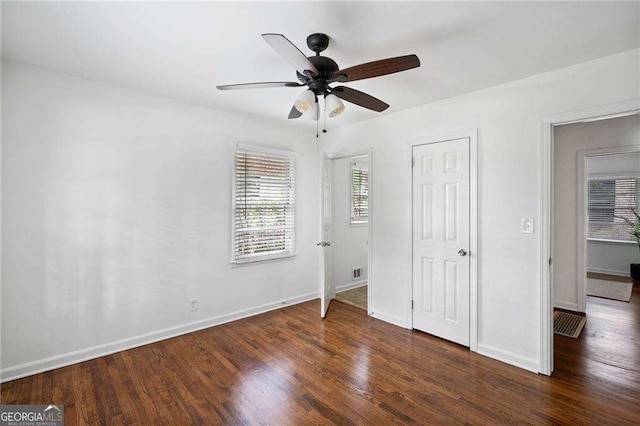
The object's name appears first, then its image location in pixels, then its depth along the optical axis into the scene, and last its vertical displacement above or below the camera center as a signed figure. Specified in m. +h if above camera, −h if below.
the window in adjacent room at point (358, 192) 5.08 +0.35
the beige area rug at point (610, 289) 4.56 -1.26
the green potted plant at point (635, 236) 5.45 -0.45
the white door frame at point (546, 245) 2.51 -0.27
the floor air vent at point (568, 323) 3.32 -1.33
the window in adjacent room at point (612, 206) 5.65 +0.14
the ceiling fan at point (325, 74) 1.66 +0.86
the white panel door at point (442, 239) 3.02 -0.29
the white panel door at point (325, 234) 3.81 -0.28
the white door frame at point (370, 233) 3.84 -0.27
